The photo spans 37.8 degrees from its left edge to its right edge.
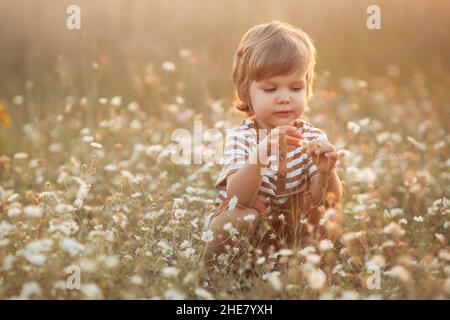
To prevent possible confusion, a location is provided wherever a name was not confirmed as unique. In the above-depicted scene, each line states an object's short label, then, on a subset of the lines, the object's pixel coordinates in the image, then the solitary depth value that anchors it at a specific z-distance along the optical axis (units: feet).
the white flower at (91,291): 6.61
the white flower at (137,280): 7.07
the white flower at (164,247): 8.55
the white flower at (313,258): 7.10
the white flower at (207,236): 8.14
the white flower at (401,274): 6.59
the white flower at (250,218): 8.02
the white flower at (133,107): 14.30
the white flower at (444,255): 7.69
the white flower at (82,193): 8.69
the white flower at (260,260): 7.82
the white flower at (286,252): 7.52
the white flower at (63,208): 8.07
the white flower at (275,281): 6.91
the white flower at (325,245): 7.57
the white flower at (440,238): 8.40
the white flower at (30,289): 6.50
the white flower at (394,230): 7.43
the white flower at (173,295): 6.94
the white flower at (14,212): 8.49
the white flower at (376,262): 7.22
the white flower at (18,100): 15.33
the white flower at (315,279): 6.73
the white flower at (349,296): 6.88
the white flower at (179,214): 8.87
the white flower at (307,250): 7.66
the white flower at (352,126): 10.41
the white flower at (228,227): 7.84
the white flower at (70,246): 6.90
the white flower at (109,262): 6.68
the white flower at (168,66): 13.61
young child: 8.28
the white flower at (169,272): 7.28
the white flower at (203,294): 7.13
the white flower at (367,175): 8.15
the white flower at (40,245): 6.77
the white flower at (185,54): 14.79
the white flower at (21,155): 11.58
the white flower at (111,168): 11.65
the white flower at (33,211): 7.23
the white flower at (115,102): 13.09
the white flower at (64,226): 7.62
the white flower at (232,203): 8.27
